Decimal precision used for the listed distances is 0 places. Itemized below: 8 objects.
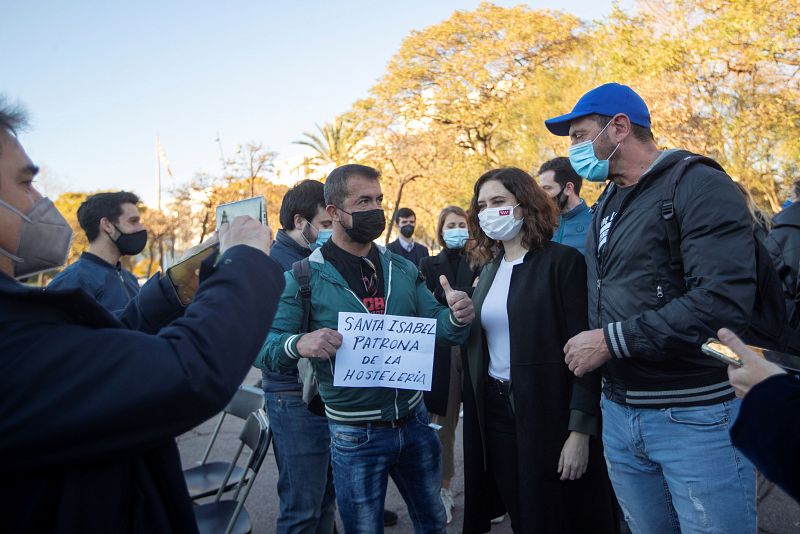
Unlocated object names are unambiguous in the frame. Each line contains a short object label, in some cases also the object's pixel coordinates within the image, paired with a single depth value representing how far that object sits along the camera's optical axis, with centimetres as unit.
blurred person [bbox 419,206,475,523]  409
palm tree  4131
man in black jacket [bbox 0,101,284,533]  102
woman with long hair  255
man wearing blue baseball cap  192
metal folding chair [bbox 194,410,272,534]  310
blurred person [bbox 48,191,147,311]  397
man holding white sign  251
